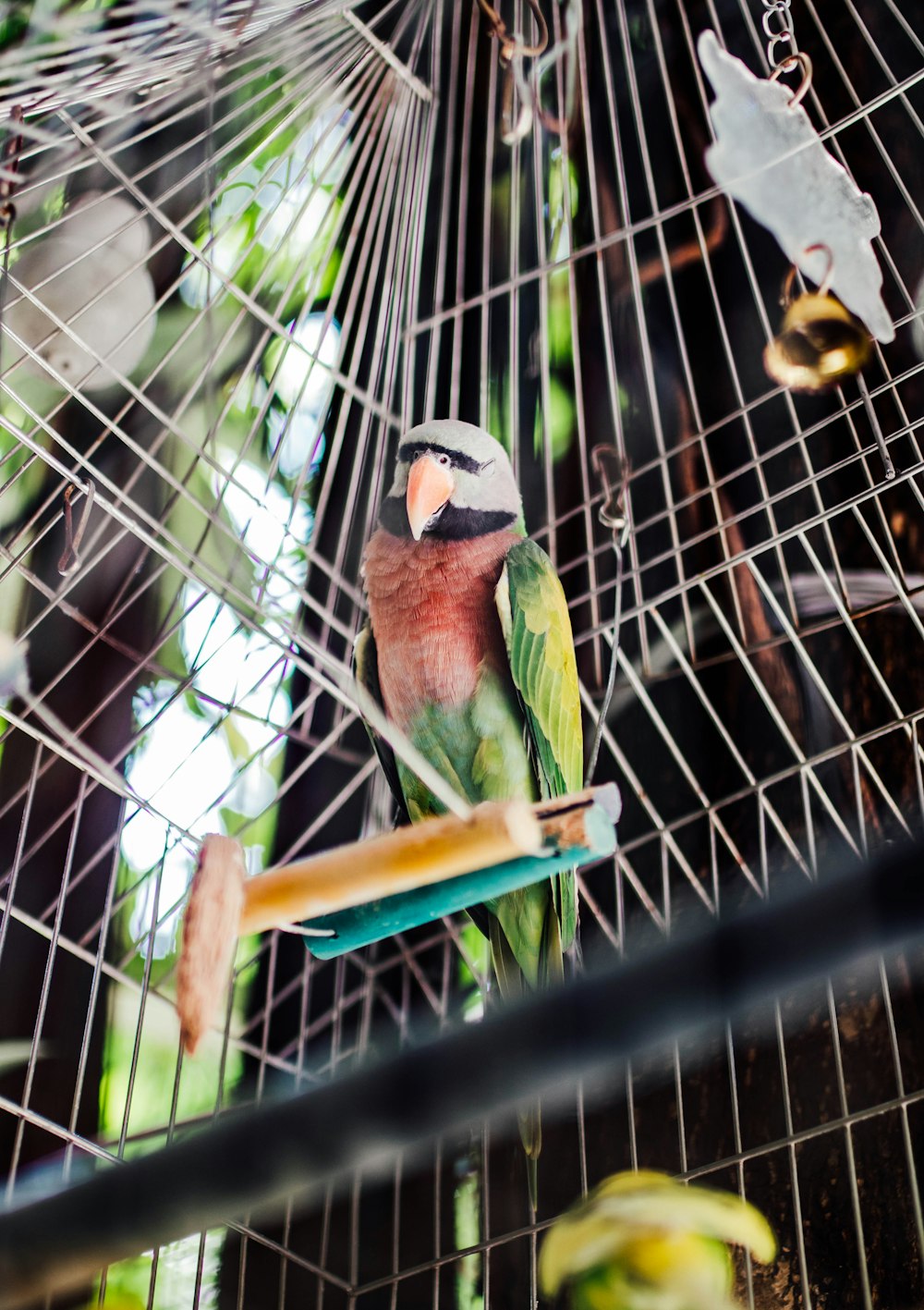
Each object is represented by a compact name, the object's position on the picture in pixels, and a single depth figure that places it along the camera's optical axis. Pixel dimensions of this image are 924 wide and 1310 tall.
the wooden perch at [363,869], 0.52
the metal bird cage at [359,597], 1.00
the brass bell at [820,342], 0.71
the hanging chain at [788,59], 0.74
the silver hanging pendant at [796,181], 0.75
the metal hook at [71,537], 0.74
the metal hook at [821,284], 0.73
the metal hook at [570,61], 0.94
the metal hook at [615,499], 0.81
